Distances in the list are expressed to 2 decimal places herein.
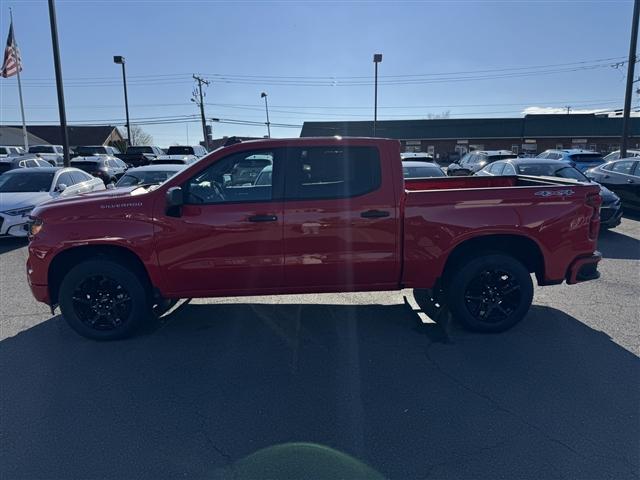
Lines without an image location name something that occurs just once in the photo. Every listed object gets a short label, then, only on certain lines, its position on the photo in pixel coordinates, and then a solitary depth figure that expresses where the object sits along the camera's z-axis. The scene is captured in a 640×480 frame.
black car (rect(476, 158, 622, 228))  9.06
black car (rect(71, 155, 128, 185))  16.95
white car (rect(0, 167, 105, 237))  8.48
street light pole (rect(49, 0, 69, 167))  15.35
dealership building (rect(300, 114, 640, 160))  45.06
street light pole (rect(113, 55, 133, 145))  32.84
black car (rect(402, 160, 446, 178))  10.59
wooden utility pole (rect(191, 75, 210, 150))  46.03
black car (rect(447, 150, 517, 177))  16.62
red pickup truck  4.16
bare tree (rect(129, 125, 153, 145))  76.00
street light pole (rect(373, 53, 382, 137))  31.39
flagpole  33.58
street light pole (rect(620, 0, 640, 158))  16.34
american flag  24.62
